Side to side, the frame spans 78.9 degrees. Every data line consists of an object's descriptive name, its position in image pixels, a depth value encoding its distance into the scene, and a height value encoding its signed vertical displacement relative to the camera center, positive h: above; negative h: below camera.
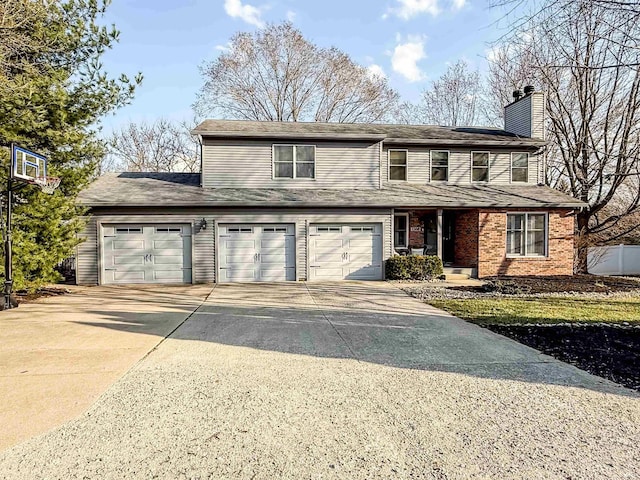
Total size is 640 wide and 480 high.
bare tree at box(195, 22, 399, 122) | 27.16 +11.11
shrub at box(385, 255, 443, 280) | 13.16 -1.00
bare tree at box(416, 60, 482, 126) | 27.12 +9.96
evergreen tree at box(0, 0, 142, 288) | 9.09 +3.26
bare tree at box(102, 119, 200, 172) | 30.62 +7.23
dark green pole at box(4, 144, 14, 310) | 8.30 -0.50
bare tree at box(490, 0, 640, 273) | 15.27 +4.16
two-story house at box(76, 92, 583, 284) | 12.70 +1.02
